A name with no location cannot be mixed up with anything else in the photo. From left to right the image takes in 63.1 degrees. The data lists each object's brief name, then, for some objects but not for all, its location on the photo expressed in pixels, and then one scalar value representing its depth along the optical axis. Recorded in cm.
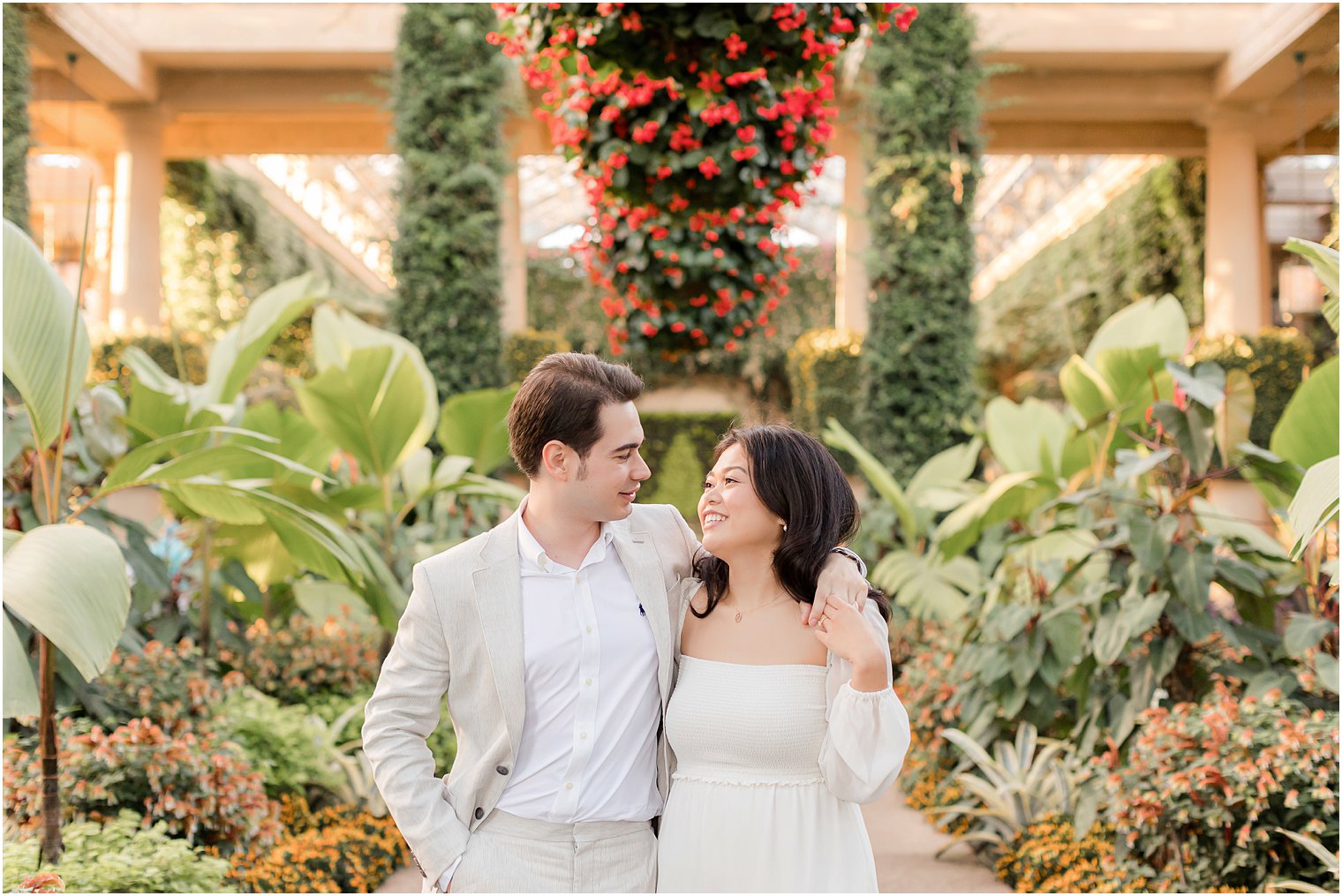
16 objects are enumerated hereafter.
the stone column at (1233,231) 1042
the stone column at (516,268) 894
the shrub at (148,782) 304
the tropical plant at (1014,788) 358
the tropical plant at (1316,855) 259
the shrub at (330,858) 312
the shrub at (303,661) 472
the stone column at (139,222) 1010
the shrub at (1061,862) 305
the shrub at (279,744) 370
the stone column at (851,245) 934
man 176
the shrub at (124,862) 264
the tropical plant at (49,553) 215
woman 170
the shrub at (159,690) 347
